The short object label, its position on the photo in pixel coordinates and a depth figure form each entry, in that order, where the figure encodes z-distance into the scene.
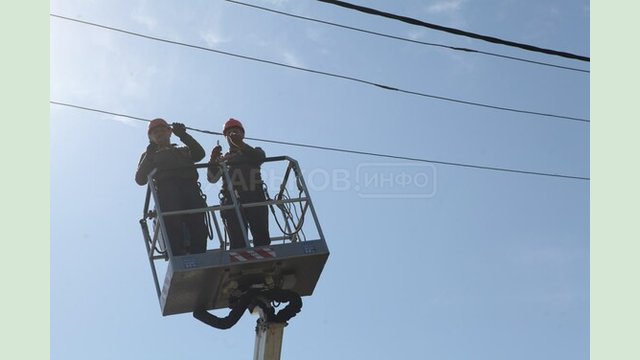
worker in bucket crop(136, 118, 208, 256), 11.68
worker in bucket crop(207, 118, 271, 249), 11.96
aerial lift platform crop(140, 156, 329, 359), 11.34
